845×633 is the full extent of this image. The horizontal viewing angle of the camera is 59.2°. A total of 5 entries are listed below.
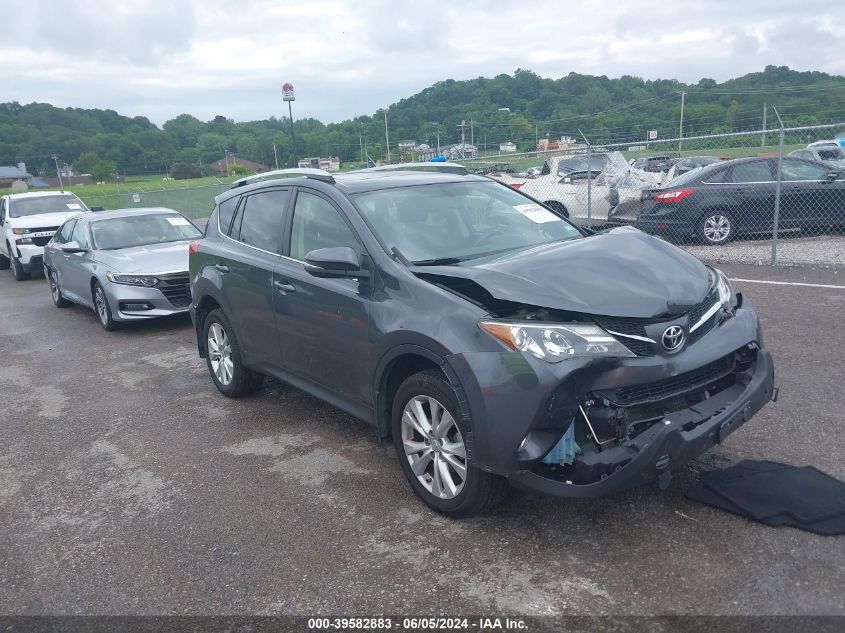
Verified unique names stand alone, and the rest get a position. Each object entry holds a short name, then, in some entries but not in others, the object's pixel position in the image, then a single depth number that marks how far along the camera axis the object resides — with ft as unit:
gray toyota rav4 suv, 10.84
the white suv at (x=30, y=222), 50.88
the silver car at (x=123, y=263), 29.89
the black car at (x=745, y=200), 38.42
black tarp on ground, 11.46
